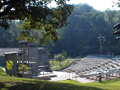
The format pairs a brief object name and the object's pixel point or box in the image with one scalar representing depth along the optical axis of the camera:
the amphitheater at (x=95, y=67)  22.31
